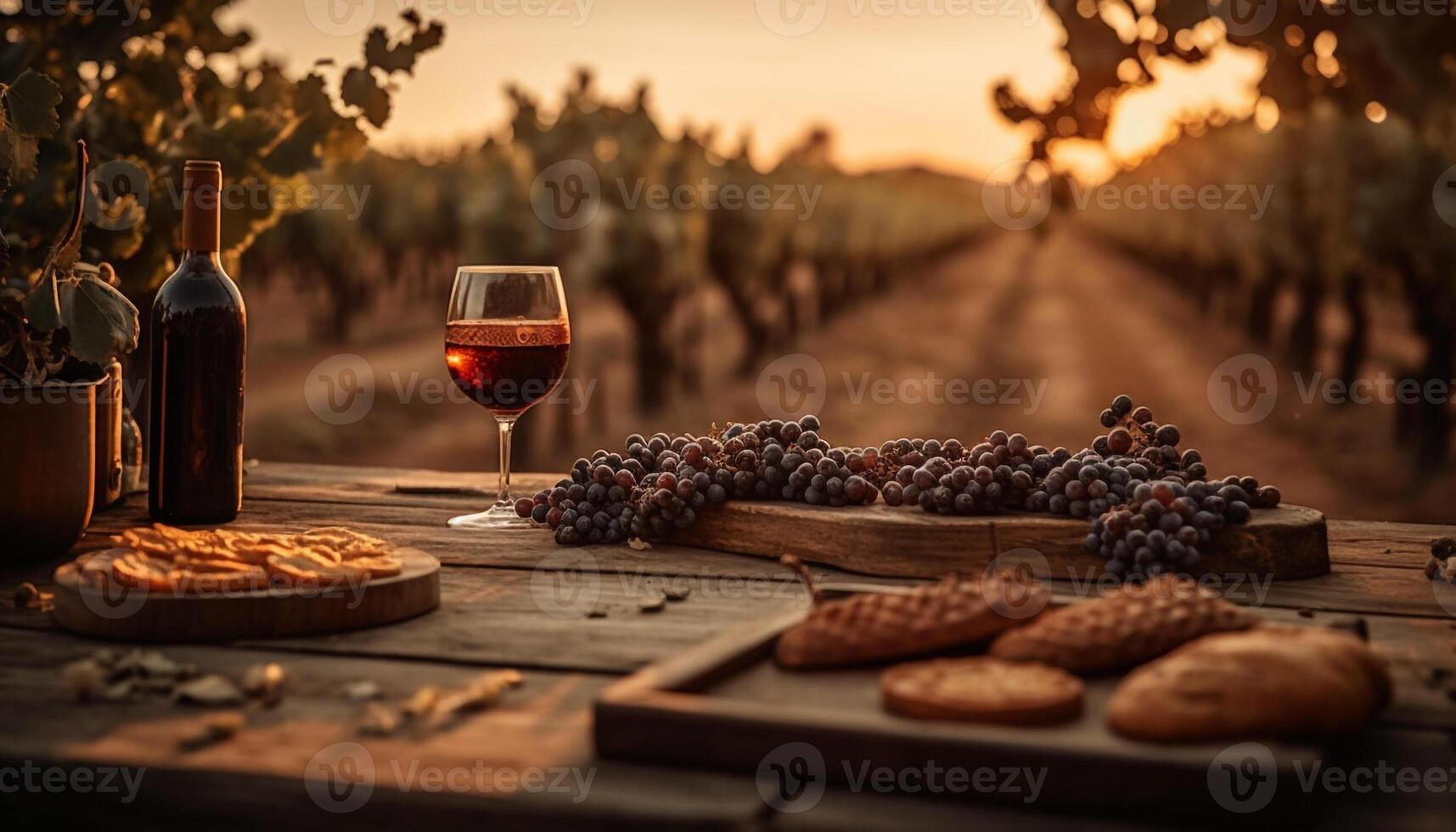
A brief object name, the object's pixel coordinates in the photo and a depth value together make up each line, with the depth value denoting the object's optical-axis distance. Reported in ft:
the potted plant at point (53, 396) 6.41
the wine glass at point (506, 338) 7.67
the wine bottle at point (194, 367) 7.40
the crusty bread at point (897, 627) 4.53
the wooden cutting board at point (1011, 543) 6.52
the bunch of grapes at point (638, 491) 7.27
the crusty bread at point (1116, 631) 4.41
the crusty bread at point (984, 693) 3.83
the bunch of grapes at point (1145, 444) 7.09
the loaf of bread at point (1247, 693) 3.70
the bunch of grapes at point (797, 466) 7.13
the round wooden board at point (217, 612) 5.21
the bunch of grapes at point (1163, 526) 6.34
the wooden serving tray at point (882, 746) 3.52
